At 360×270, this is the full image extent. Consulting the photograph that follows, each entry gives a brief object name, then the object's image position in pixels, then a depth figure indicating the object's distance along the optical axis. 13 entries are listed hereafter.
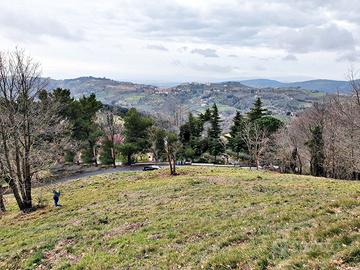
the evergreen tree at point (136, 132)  71.44
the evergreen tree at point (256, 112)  80.19
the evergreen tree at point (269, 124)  71.23
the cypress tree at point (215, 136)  83.00
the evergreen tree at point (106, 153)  72.44
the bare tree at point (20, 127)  27.27
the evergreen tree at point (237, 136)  78.75
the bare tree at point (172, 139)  74.62
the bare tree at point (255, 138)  64.11
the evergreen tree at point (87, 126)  69.25
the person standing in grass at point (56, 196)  27.86
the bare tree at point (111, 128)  72.06
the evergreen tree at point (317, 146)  55.78
